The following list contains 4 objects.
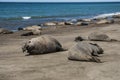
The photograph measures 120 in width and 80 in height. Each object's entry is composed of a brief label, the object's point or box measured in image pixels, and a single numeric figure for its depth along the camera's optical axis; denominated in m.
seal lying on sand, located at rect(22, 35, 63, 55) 11.29
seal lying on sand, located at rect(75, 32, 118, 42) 14.11
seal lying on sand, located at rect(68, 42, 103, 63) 9.71
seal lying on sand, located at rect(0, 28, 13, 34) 20.34
